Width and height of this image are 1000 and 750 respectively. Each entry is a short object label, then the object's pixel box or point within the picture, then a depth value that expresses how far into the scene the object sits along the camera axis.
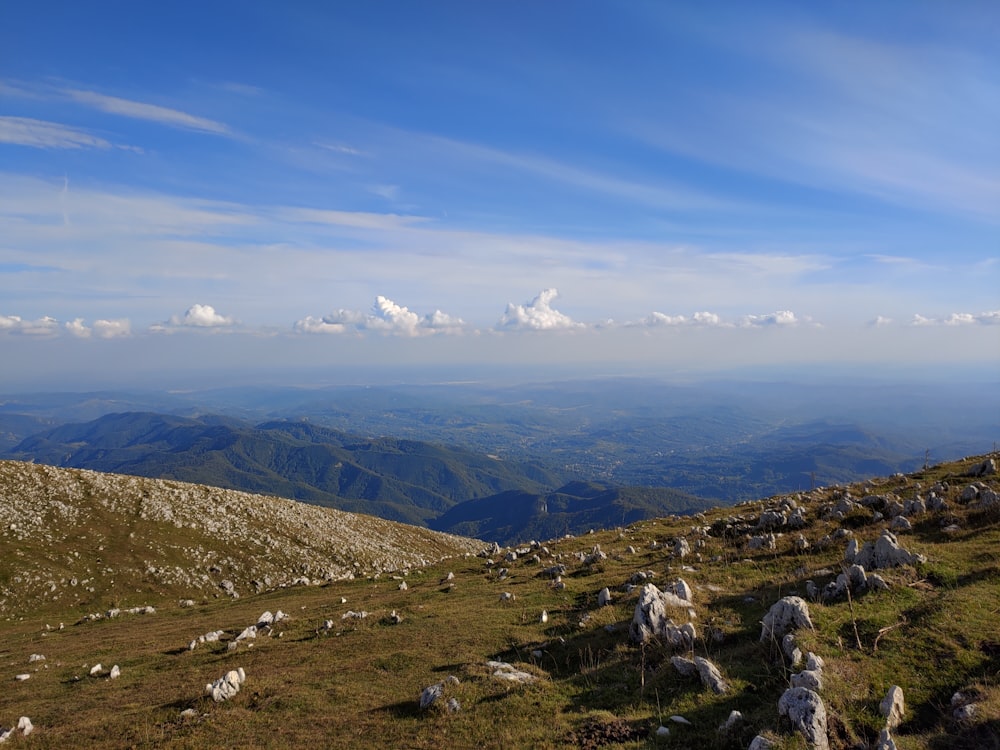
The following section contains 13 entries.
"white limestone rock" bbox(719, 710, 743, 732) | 12.95
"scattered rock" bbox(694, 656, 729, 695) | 14.84
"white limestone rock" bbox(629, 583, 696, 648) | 18.41
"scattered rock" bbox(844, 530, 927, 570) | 21.86
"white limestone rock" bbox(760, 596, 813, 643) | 17.20
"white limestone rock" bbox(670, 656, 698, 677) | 16.03
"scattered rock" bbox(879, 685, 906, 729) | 12.44
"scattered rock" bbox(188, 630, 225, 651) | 27.86
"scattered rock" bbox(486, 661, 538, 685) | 17.91
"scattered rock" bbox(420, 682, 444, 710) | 16.30
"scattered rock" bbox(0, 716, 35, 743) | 16.47
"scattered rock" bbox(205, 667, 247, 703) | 18.12
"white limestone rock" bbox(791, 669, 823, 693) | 13.22
